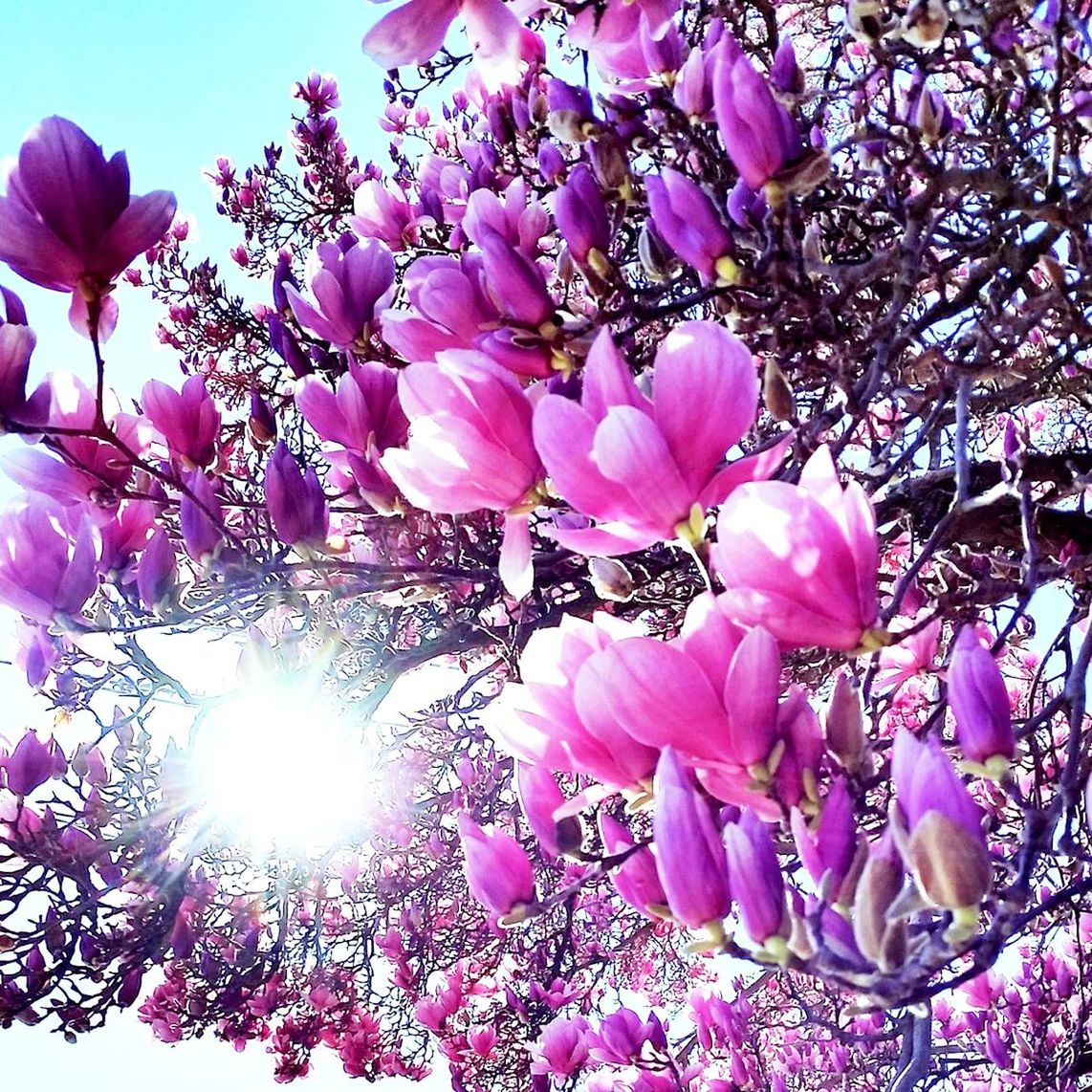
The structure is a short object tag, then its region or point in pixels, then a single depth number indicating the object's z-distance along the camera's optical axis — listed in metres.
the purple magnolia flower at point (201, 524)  1.10
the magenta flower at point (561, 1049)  2.19
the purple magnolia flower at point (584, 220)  1.00
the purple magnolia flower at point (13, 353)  0.94
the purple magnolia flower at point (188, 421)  1.17
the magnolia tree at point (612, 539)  0.58
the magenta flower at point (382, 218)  1.86
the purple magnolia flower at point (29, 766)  1.76
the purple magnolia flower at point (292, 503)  1.07
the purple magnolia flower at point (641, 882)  0.71
